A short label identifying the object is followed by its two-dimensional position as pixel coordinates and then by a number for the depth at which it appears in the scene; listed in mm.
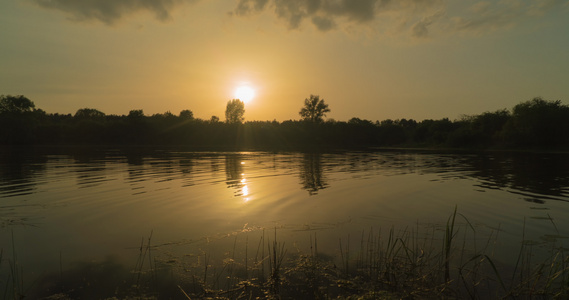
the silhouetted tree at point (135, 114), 123188
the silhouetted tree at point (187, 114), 146450
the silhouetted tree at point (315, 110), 155625
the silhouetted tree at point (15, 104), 108125
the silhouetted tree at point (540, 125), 81750
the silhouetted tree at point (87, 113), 173375
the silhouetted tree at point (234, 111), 156125
